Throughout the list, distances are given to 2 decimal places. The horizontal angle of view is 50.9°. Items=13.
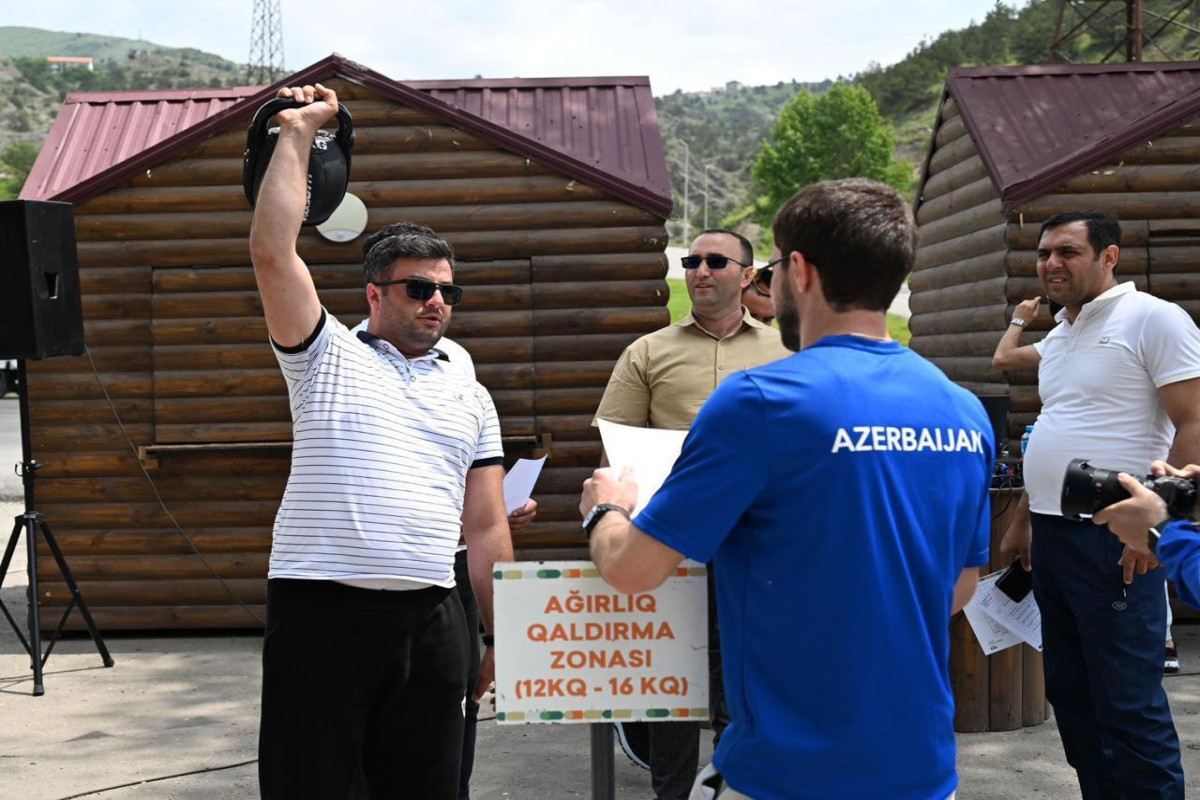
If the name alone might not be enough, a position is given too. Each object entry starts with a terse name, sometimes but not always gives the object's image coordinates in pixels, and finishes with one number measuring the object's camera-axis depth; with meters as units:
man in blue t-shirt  2.12
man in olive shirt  4.83
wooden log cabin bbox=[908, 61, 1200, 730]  8.21
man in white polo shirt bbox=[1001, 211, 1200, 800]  4.28
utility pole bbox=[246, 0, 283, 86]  90.84
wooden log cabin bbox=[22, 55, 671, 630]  8.26
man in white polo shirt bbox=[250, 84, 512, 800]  3.14
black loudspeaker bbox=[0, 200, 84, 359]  7.04
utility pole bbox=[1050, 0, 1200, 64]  21.14
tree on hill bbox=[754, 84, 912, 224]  76.69
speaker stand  7.04
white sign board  2.53
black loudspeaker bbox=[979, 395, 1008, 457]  7.35
